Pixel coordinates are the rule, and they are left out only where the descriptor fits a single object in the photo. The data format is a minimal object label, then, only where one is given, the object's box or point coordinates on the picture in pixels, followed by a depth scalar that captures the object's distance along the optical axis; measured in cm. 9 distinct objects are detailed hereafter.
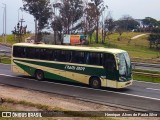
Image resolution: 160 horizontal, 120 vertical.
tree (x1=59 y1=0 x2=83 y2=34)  7275
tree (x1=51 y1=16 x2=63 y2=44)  7206
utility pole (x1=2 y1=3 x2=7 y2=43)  7257
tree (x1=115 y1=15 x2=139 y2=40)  11050
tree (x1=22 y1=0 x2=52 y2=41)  7050
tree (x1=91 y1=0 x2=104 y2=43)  7794
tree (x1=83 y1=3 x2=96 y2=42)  7681
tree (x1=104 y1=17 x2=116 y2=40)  8362
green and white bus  2114
